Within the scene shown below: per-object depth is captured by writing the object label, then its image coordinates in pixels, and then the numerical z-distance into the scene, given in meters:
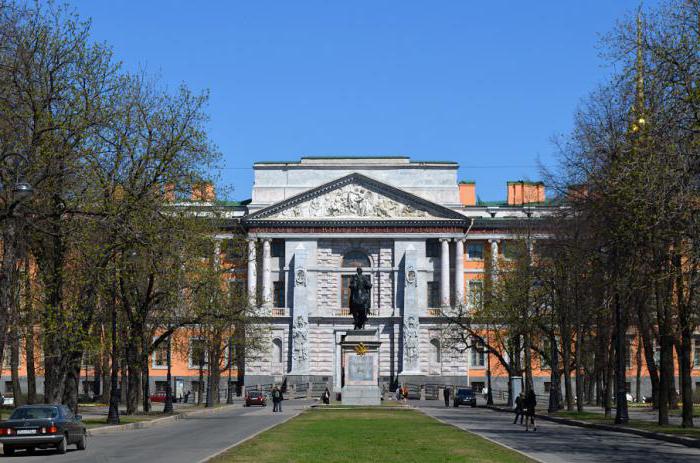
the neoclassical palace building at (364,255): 123.81
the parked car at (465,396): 96.12
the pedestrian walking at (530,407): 49.88
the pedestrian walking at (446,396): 94.56
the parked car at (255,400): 96.12
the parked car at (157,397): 109.38
